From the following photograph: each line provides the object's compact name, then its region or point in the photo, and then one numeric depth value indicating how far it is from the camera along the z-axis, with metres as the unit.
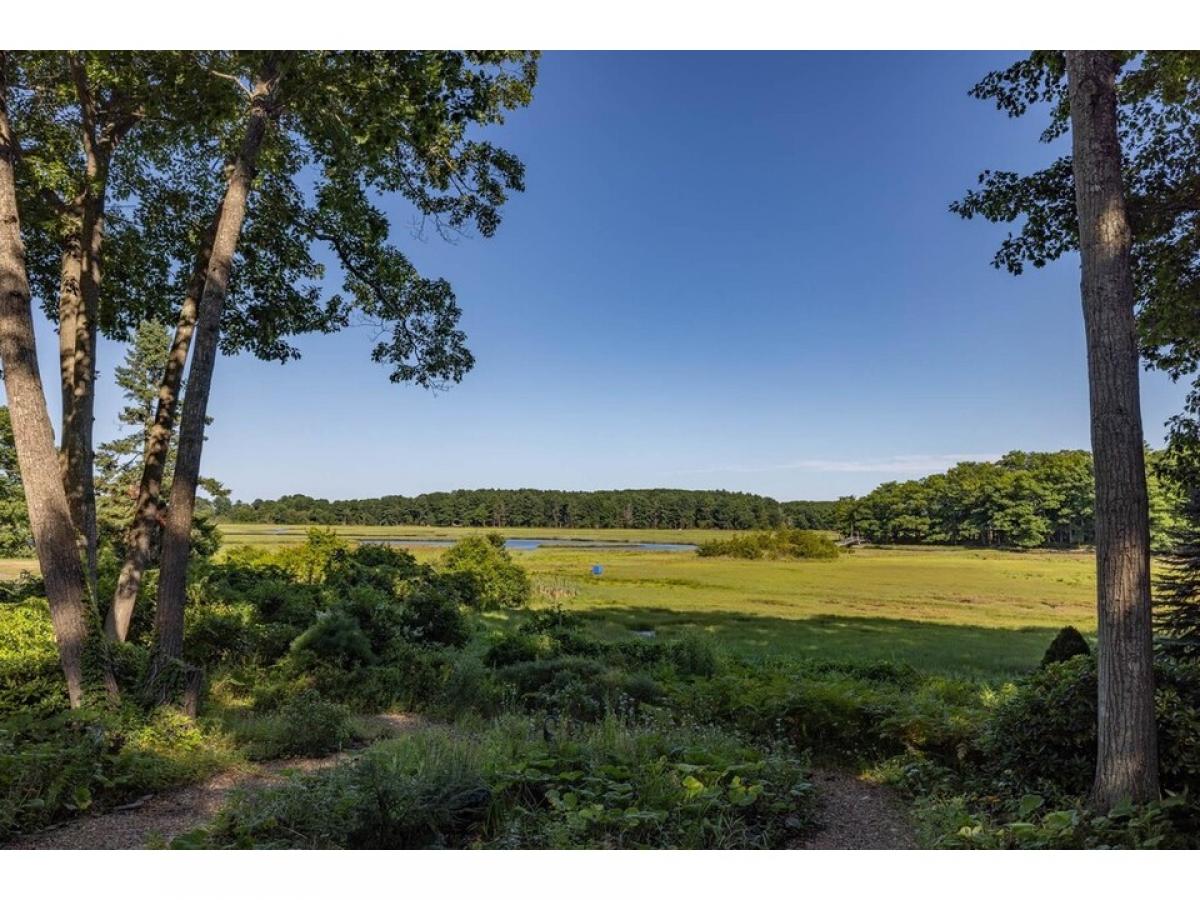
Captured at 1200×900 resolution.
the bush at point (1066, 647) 7.44
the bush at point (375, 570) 15.49
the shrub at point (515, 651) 10.48
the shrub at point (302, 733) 6.06
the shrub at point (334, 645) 9.05
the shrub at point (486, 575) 21.41
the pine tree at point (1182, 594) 5.53
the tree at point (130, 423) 24.19
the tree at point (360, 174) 6.58
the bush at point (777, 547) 59.69
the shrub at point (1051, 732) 4.67
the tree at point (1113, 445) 4.08
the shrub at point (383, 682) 8.35
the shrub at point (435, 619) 12.05
